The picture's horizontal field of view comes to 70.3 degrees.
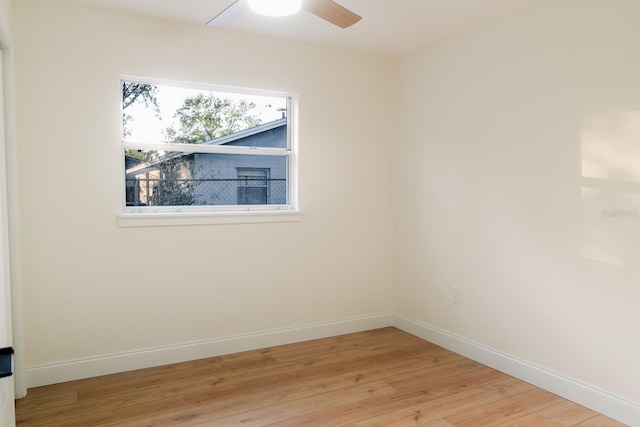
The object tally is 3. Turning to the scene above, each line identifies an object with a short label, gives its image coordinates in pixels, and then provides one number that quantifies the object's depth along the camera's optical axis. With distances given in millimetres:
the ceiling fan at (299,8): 2078
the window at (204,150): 3145
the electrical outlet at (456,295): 3424
